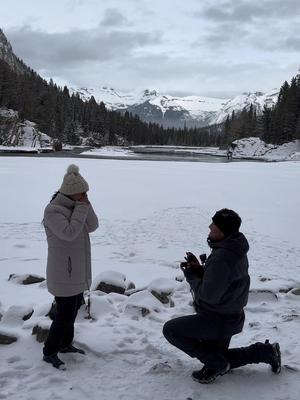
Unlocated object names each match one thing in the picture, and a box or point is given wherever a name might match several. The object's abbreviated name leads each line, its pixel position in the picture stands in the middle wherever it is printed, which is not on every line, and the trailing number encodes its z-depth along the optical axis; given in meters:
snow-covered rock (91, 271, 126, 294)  7.30
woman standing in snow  4.48
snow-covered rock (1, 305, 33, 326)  5.73
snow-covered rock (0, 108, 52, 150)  94.27
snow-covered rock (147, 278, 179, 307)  7.02
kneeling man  4.11
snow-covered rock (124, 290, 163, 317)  6.14
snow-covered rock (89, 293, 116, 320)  6.09
